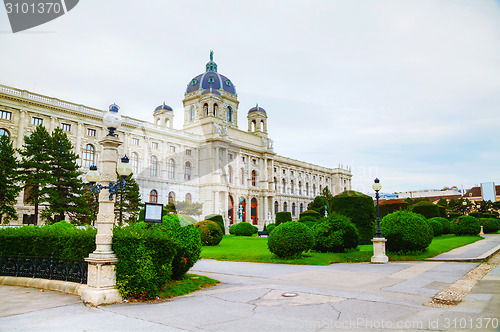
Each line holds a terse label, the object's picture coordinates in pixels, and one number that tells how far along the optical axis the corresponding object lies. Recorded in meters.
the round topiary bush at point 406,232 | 16.19
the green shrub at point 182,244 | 9.37
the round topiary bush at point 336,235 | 16.59
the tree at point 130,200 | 35.62
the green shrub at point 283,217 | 41.03
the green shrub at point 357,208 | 18.95
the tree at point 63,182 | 29.39
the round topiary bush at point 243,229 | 37.69
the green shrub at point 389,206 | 33.50
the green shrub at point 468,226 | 30.46
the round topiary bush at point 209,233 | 23.27
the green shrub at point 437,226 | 29.25
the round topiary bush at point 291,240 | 14.94
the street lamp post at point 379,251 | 15.00
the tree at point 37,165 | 28.62
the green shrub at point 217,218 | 32.41
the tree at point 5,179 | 26.84
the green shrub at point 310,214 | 39.18
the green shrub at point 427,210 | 33.45
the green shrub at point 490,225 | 38.47
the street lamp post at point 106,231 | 7.34
